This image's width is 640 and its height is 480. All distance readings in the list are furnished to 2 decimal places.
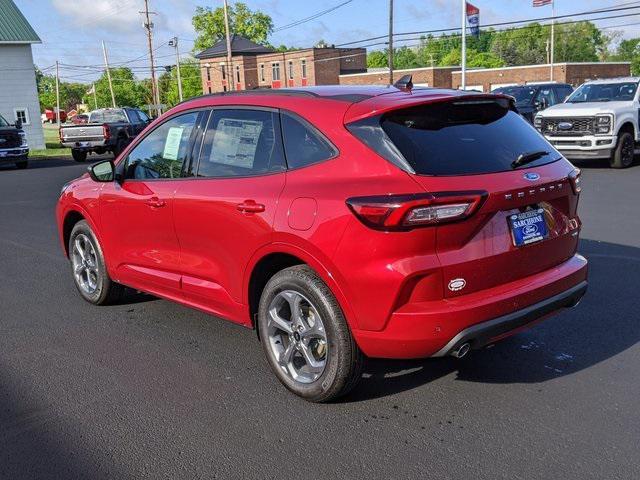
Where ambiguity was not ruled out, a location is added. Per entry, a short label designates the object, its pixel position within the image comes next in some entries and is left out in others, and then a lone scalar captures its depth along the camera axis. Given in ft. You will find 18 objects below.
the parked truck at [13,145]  74.64
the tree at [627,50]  420.36
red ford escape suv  11.16
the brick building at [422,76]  220.64
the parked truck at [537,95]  67.00
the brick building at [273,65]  264.52
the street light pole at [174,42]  262.02
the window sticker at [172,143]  16.12
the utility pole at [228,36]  171.32
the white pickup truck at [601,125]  50.67
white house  119.85
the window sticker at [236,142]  14.02
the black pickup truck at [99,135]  80.12
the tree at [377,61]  450.30
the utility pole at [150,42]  209.56
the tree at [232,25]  340.80
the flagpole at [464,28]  114.73
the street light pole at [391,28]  147.44
